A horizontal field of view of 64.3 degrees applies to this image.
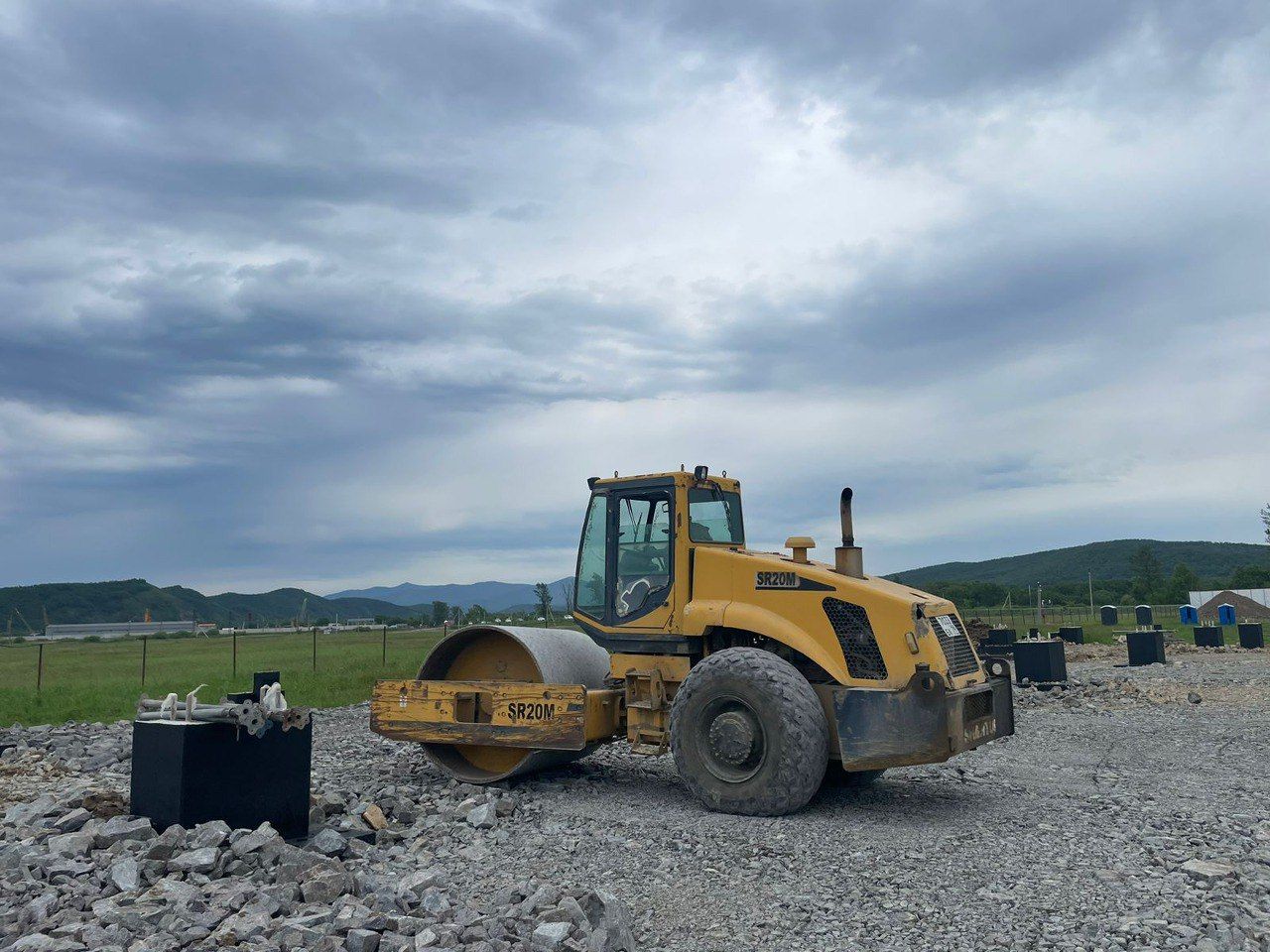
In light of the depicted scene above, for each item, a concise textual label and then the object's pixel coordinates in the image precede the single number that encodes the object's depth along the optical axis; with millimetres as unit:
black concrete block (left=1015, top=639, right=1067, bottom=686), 18359
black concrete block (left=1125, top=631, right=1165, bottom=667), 23975
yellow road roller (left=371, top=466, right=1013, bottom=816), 7922
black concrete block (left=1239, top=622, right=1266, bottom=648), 30516
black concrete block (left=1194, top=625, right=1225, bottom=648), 30781
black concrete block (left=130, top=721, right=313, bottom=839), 7031
